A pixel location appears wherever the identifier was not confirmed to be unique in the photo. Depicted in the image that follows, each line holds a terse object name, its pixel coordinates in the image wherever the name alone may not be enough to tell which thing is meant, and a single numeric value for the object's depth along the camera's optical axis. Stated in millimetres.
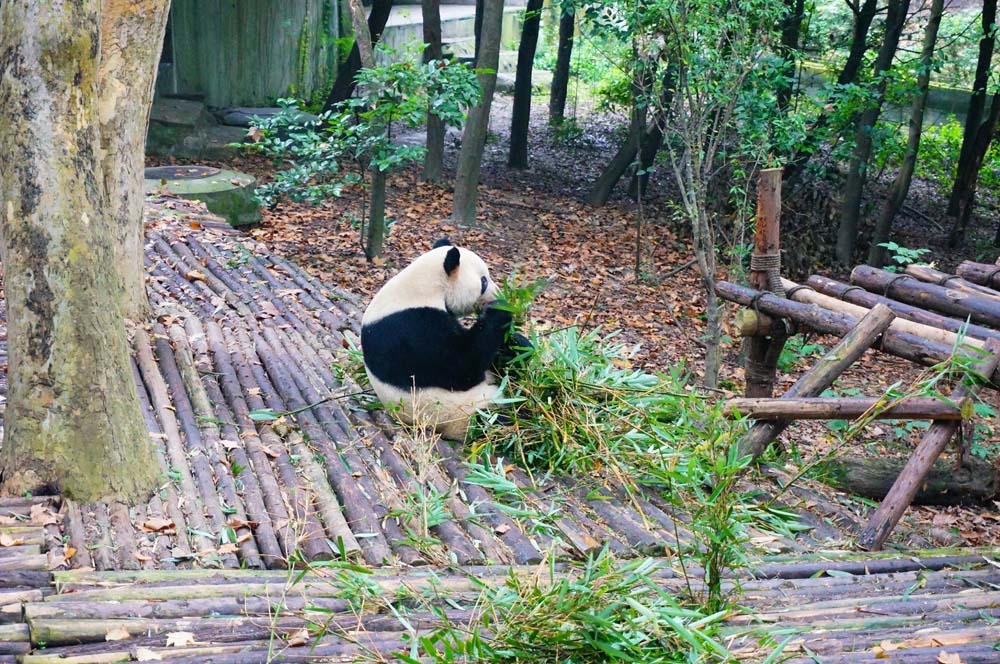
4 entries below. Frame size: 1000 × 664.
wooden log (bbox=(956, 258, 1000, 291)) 5770
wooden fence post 5777
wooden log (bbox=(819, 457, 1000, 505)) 6617
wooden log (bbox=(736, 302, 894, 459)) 4922
